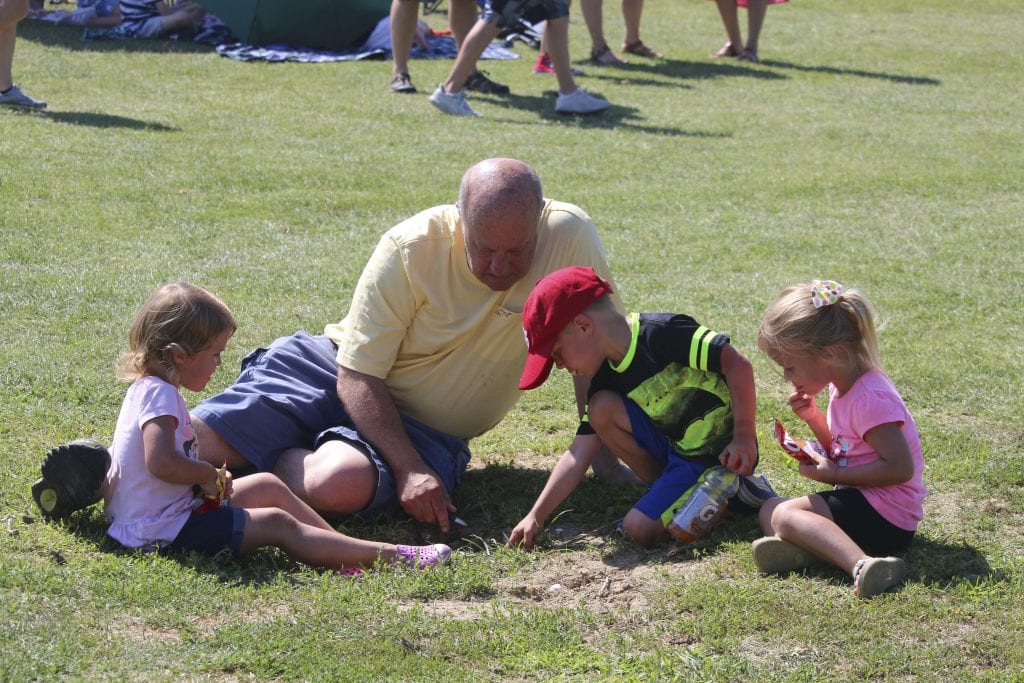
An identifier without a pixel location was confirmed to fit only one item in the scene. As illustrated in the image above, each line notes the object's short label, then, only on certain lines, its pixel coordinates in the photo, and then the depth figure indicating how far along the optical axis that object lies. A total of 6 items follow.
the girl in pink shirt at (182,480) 7.57
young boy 7.77
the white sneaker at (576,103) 21.73
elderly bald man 8.35
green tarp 26.16
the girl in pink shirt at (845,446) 7.37
